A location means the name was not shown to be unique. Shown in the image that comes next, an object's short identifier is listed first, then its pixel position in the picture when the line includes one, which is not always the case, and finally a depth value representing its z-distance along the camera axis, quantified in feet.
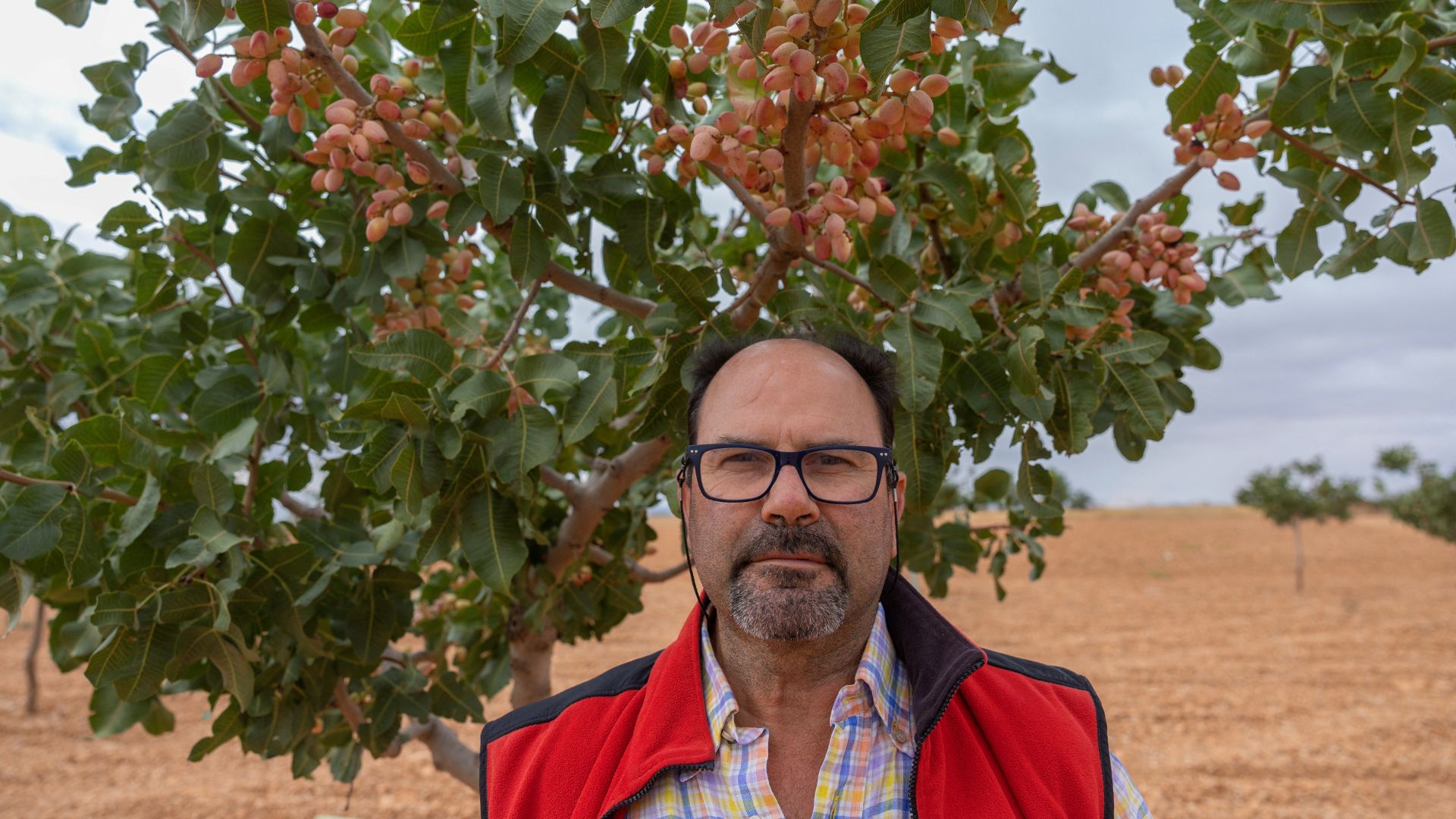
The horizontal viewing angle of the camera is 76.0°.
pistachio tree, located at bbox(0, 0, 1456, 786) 5.07
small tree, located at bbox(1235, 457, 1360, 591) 62.90
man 4.42
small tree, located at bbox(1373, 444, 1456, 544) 52.13
